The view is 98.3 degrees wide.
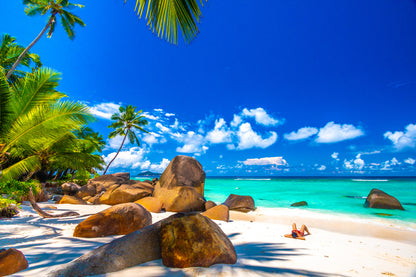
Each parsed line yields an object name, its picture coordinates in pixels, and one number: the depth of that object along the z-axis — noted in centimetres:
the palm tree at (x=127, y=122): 2772
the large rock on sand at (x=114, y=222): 393
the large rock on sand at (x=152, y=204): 795
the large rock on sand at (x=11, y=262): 212
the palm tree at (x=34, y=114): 502
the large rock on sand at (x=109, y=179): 1557
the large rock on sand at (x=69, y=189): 1453
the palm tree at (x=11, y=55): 1331
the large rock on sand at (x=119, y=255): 218
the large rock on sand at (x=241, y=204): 1043
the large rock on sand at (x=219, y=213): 680
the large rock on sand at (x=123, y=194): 955
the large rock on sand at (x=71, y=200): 994
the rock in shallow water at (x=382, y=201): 1082
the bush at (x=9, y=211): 551
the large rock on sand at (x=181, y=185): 860
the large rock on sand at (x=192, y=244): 252
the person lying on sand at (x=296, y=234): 480
